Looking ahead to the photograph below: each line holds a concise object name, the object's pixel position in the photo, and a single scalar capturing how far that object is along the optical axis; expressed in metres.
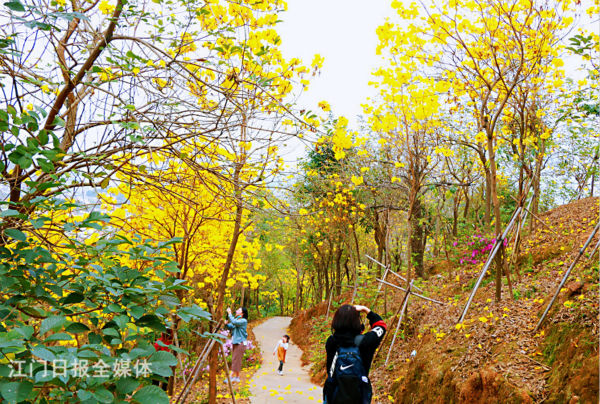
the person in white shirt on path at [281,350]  9.27
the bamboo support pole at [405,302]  6.29
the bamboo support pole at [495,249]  4.60
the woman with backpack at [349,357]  2.83
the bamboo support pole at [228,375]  5.15
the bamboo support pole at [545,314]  3.41
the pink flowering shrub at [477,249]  8.34
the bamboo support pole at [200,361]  4.58
